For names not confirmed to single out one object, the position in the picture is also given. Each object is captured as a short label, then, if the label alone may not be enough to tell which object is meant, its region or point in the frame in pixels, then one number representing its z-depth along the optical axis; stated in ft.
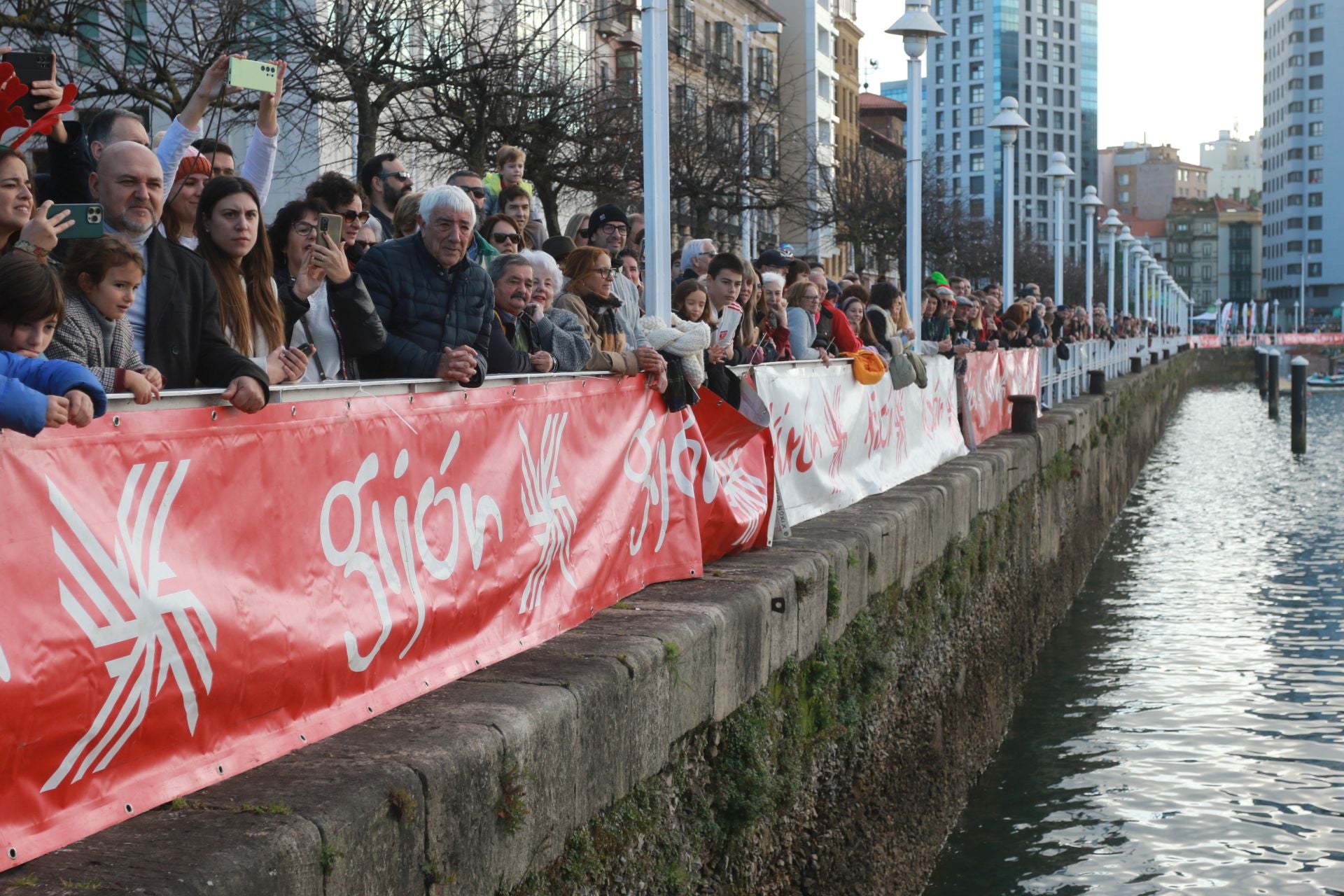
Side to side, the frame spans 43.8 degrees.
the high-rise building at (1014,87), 508.12
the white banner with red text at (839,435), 26.71
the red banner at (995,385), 48.43
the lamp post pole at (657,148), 23.24
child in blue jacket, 9.79
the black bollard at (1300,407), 129.39
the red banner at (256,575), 9.98
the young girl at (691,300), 25.70
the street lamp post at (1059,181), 99.45
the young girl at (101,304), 12.21
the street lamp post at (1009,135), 77.95
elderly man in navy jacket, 17.85
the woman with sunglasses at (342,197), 19.57
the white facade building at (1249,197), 605.73
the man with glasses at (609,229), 28.19
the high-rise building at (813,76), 197.98
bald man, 13.55
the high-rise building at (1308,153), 466.70
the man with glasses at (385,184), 25.44
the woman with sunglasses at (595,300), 21.75
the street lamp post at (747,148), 84.87
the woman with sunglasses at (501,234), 24.85
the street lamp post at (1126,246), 171.73
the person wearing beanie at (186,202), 16.60
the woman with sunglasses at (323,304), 16.52
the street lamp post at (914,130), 49.90
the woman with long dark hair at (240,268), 14.99
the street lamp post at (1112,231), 142.10
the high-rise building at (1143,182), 638.53
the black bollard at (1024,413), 53.78
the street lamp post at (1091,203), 125.83
